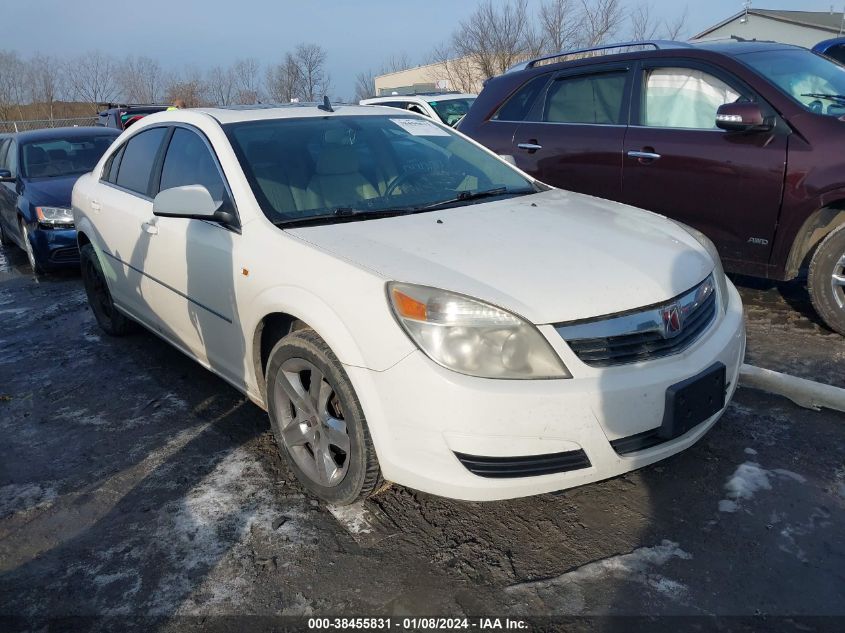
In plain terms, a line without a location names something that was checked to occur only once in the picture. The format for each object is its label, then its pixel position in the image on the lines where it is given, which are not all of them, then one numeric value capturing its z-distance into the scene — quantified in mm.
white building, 34656
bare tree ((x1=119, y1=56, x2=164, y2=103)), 34781
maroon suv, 4254
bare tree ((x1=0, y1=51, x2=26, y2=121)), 33844
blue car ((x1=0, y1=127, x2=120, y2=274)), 7324
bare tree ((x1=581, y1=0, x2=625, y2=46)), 23516
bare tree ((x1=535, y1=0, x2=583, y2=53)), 24188
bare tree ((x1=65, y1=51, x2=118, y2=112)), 35125
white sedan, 2348
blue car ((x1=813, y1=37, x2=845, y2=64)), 9250
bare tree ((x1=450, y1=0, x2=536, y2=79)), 25438
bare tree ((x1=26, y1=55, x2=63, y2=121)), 34469
